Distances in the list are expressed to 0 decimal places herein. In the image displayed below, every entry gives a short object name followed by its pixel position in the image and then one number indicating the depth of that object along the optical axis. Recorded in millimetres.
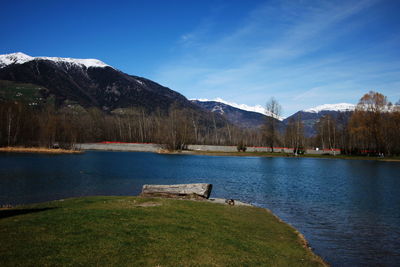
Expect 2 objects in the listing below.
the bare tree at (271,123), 117444
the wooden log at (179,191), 23719
